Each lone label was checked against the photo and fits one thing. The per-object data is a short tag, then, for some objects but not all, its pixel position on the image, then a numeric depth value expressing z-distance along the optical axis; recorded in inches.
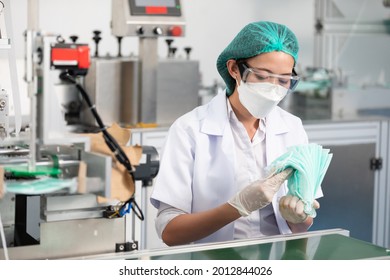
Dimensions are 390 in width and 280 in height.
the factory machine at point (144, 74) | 151.4
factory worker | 108.1
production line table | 95.5
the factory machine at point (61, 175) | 85.3
